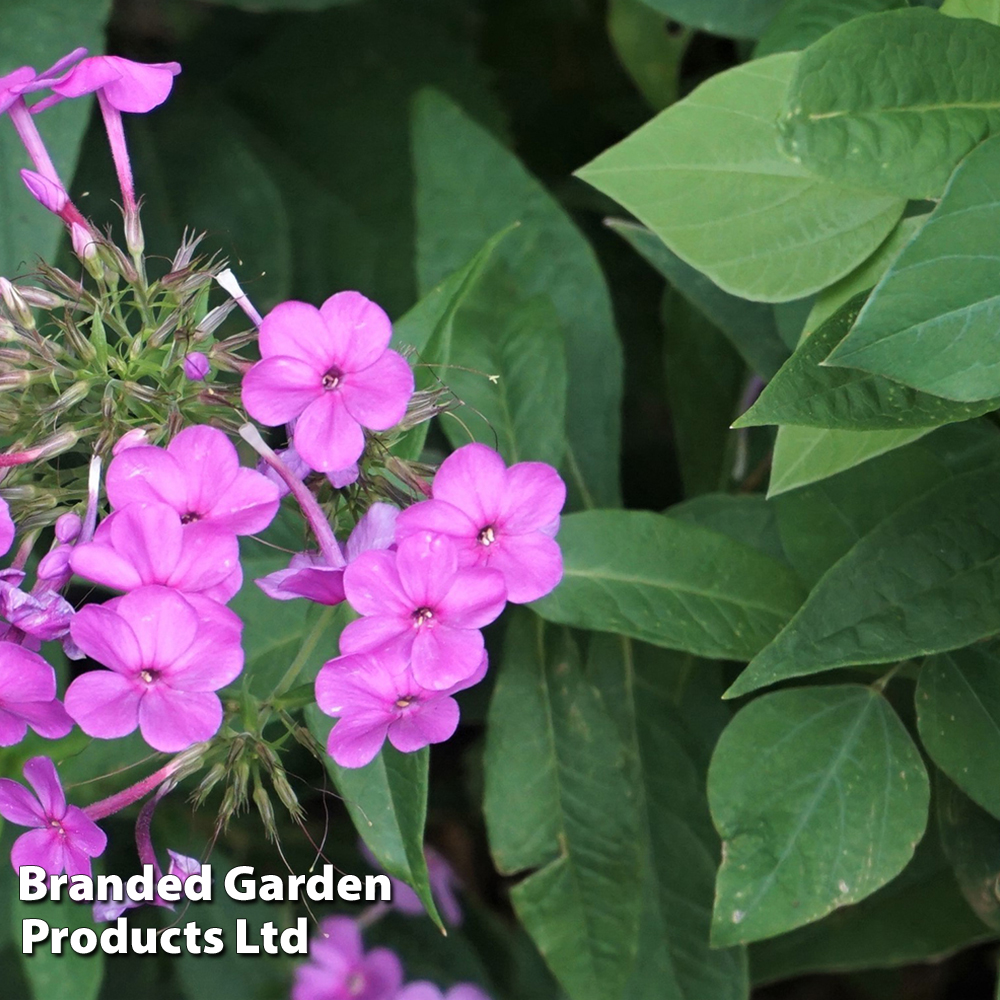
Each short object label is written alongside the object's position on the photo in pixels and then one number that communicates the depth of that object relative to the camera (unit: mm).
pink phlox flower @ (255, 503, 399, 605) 564
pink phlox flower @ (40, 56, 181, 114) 585
